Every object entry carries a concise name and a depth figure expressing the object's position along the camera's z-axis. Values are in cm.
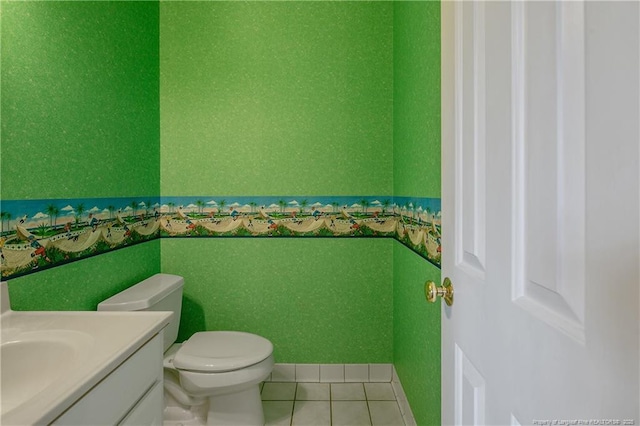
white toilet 159
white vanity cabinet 73
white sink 66
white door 32
